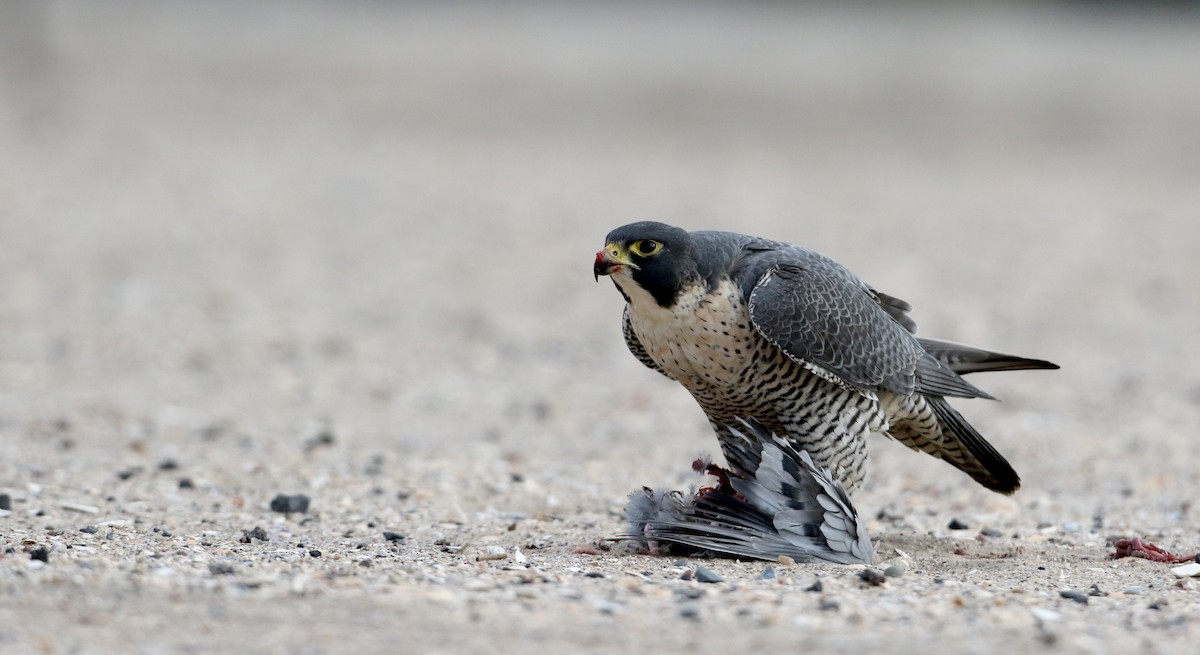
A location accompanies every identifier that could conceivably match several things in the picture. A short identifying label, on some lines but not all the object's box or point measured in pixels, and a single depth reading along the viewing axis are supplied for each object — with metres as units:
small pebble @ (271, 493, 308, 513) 11.23
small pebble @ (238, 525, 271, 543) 9.88
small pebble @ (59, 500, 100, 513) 10.68
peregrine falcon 9.48
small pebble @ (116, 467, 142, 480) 12.28
